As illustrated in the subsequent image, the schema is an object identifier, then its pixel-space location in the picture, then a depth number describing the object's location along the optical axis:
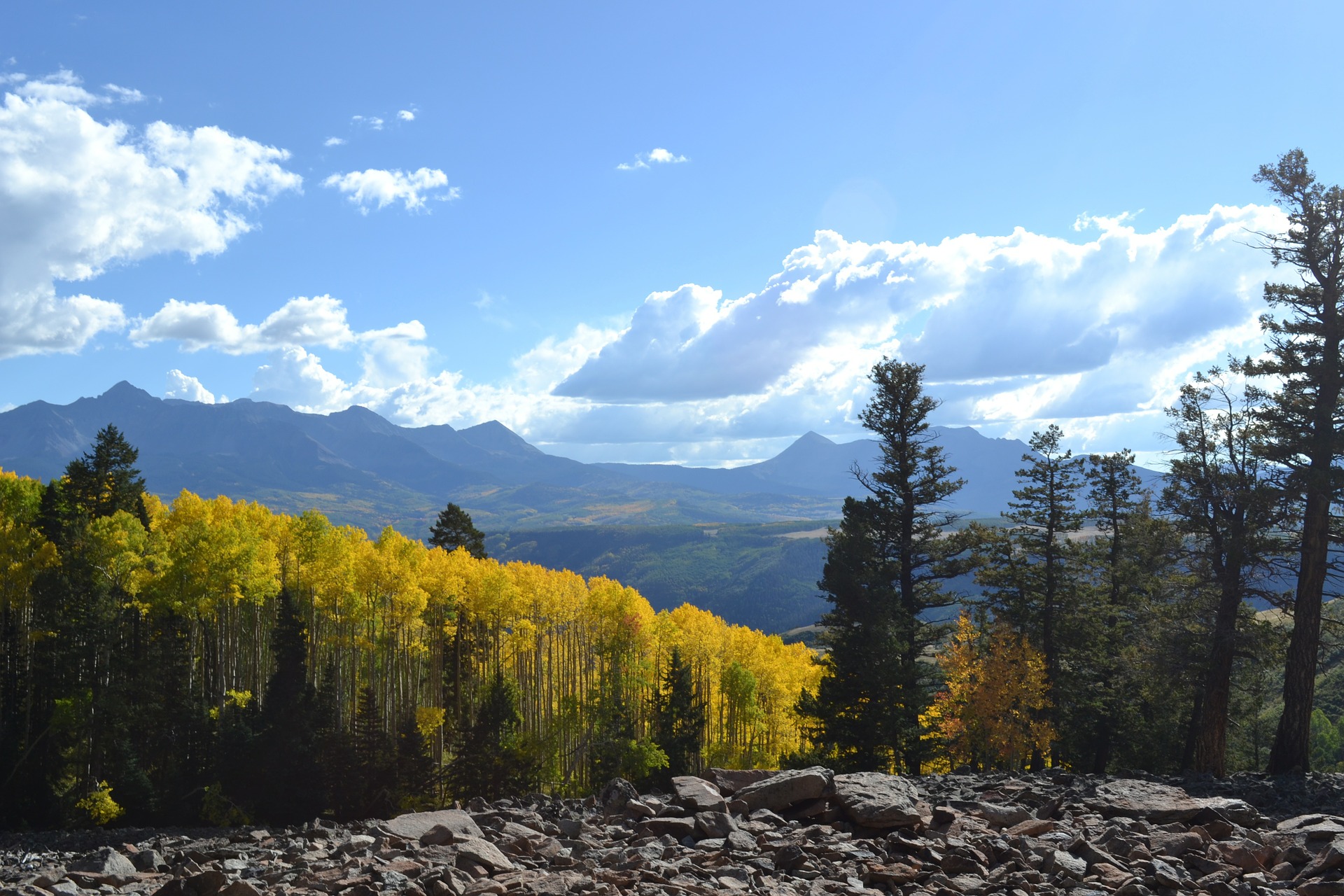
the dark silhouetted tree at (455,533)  66.44
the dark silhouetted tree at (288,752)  38.66
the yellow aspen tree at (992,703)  33.75
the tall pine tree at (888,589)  30.09
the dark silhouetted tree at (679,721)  50.44
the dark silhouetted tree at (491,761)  39.97
